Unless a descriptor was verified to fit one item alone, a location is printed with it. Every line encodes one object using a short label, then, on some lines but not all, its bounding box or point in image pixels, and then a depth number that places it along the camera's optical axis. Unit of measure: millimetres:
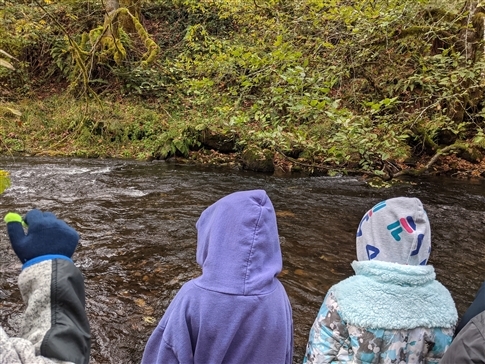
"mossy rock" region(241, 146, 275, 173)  10484
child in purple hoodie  1453
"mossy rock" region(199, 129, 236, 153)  11844
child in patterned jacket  1679
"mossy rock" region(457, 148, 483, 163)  10969
